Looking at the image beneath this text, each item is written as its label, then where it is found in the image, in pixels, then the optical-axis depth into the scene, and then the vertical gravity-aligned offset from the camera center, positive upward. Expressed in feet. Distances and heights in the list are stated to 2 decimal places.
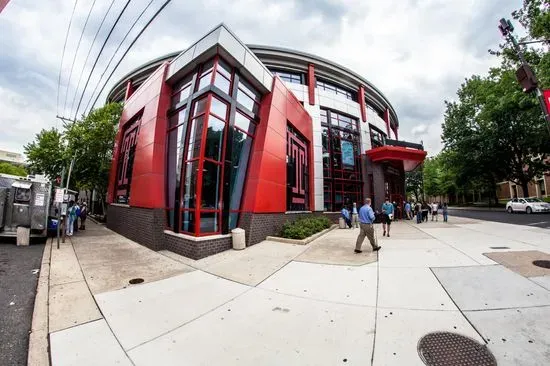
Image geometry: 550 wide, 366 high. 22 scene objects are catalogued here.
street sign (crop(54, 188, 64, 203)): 31.14 +1.32
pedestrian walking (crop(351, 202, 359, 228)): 53.22 -3.50
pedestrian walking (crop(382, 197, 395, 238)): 37.94 -1.24
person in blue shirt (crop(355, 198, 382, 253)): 24.45 -2.31
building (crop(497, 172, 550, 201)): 132.52 +7.39
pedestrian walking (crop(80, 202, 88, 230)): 52.65 -2.74
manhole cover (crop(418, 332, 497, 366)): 8.60 -5.66
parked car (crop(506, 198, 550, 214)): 72.23 -1.25
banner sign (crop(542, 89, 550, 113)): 14.87 +6.35
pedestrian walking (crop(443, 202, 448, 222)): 58.54 -2.71
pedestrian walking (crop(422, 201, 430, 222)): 62.23 -2.32
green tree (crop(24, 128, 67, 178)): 63.16 +13.40
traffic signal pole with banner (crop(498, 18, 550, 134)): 14.99 +7.92
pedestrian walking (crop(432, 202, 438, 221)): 64.58 -1.90
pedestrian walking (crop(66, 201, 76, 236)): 43.50 -2.73
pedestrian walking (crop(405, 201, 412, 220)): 72.08 -2.37
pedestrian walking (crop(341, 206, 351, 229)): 51.19 -2.96
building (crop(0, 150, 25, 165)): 295.48 +61.40
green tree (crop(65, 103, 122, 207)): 60.70 +15.65
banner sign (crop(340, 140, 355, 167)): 63.70 +13.10
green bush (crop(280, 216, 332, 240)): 33.99 -3.85
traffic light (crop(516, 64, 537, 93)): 15.58 +8.08
